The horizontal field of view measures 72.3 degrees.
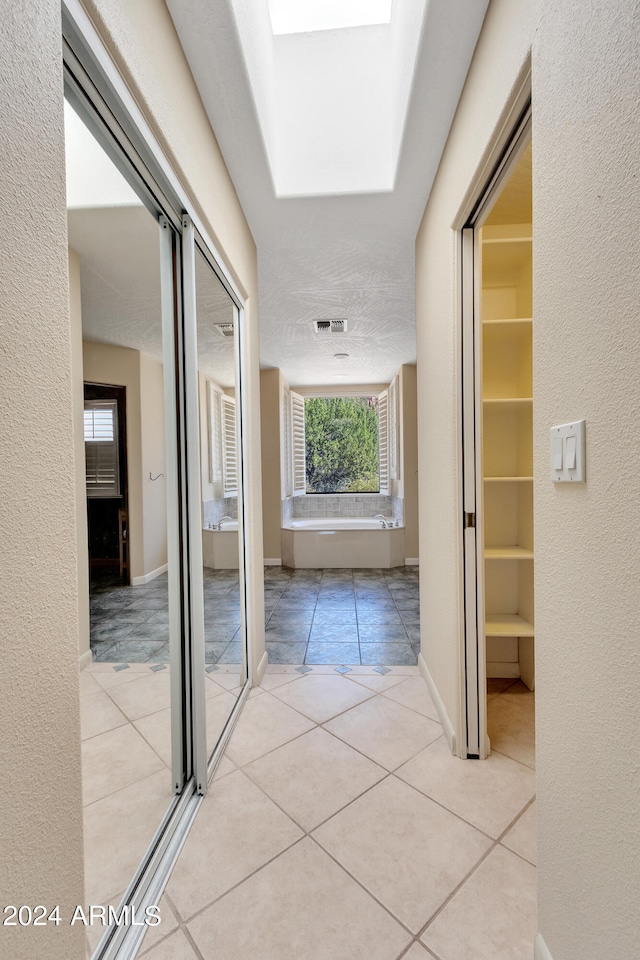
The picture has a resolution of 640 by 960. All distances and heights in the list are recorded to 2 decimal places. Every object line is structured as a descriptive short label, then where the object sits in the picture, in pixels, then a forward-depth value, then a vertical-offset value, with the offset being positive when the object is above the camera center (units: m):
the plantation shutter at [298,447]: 6.01 +0.31
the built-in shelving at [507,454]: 2.26 +0.07
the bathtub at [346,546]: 5.16 -0.92
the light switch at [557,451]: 0.88 +0.03
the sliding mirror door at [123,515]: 1.04 -0.13
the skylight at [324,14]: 1.86 +1.95
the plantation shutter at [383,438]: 5.89 +0.40
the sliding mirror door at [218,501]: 1.69 -0.14
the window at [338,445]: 6.35 +0.34
